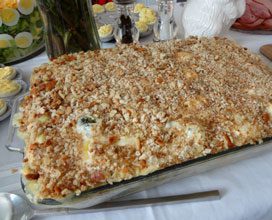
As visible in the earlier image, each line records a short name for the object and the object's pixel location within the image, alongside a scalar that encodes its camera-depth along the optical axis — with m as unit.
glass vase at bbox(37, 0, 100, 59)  0.79
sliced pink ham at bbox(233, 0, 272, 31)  1.05
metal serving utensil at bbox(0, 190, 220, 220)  0.52
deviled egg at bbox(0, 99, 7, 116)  0.74
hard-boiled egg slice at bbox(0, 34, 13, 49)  0.90
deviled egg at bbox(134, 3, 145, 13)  1.14
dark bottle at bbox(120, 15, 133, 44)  0.94
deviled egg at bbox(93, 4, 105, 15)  1.17
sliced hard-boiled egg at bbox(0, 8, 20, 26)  0.87
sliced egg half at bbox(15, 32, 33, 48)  0.94
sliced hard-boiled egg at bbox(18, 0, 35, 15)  0.90
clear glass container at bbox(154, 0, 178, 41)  0.96
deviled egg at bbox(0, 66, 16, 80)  0.85
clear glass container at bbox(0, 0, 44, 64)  0.89
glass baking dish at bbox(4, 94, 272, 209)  0.48
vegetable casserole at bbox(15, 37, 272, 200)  0.48
